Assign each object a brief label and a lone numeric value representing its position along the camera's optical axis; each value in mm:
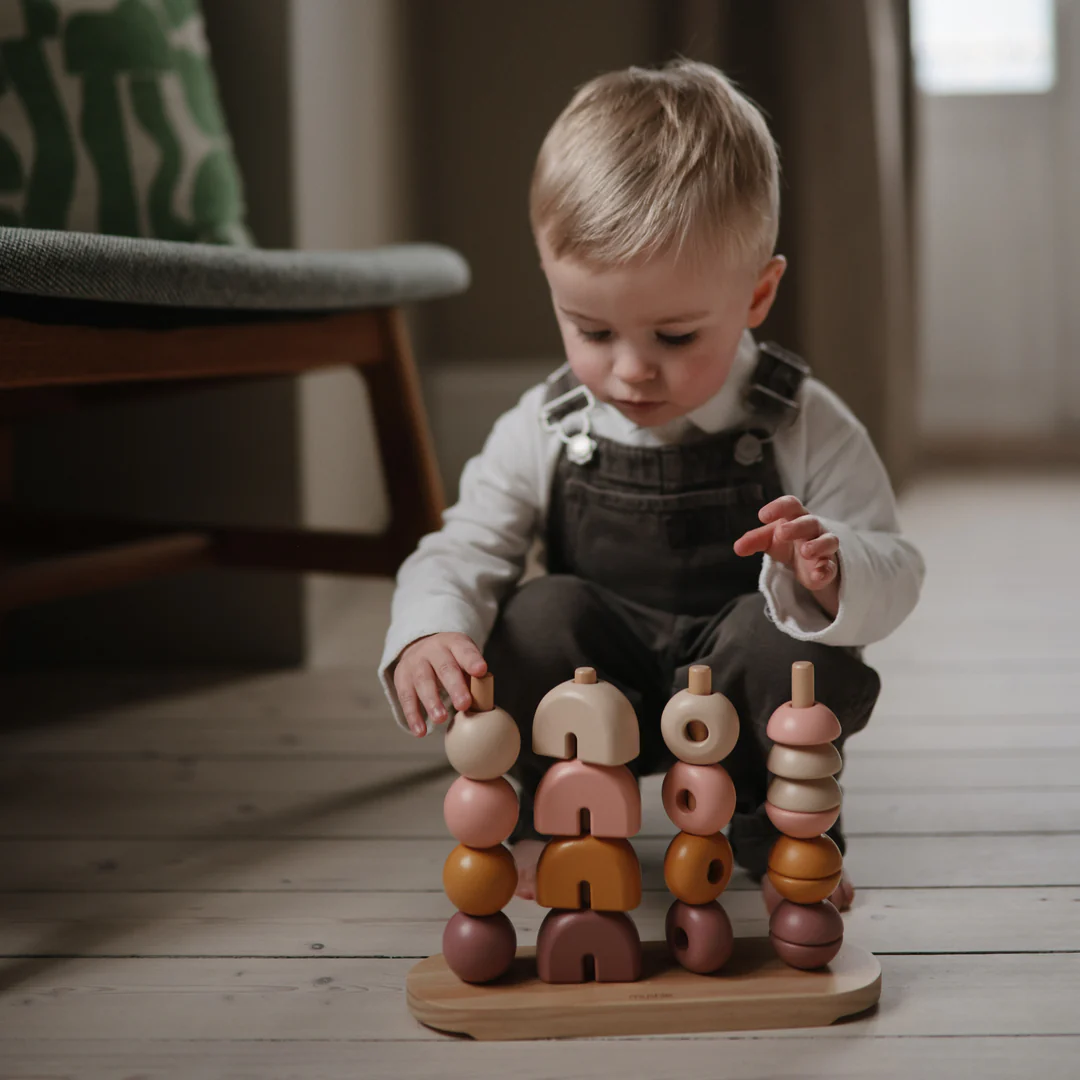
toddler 687
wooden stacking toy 618
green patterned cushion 979
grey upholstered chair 752
